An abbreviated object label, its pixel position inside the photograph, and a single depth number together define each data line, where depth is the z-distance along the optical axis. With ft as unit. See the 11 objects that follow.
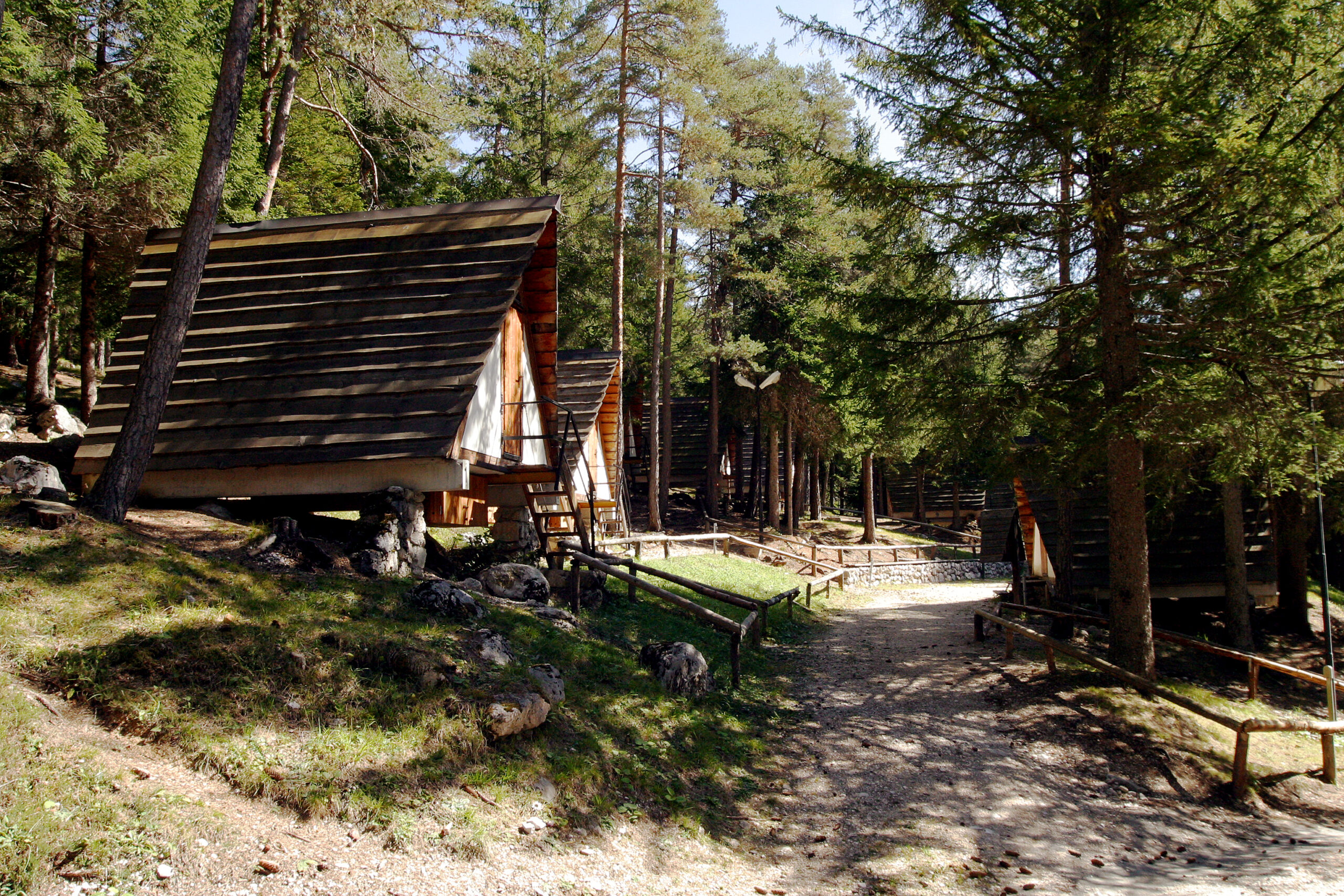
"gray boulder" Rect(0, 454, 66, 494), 27.12
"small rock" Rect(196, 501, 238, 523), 30.96
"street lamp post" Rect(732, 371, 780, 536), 90.74
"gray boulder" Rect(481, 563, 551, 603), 32.17
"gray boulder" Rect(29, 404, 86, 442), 56.70
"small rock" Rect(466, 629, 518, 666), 22.39
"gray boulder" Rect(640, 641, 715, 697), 28.19
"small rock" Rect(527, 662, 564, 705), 22.39
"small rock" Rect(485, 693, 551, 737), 19.22
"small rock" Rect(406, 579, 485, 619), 25.17
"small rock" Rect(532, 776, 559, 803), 18.34
